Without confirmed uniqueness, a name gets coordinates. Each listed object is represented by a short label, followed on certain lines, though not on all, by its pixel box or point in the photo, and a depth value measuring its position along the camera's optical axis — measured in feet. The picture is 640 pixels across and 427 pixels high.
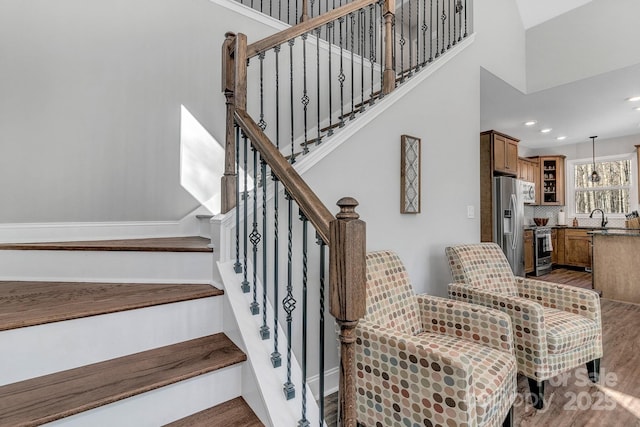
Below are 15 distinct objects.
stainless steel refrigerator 15.62
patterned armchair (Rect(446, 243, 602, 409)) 6.55
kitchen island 13.85
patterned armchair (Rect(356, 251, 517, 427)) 4.48
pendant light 21.48
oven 19.67
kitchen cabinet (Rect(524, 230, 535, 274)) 19.43
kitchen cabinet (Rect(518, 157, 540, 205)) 20.77
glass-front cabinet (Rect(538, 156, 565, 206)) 23.11
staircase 3.46
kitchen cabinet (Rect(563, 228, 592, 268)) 21.02
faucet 20.78
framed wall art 8.32
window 21.03
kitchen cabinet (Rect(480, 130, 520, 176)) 16.25
